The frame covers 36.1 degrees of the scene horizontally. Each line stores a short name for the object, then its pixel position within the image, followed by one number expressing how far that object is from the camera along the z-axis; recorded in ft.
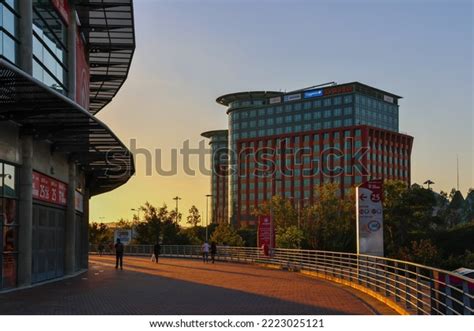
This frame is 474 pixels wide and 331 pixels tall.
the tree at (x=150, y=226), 253.85
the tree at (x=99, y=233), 324.25
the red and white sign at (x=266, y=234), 125.49
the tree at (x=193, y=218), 413.18
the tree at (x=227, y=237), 214.69
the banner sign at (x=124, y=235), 245.04
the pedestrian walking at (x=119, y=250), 110.42
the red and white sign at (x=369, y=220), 70.54
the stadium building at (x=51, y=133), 62.12
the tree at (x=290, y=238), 137.69
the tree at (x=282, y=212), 194.29
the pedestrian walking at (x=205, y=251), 140.05
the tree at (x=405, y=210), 254.88
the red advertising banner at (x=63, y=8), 78.54
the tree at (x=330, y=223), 177.06
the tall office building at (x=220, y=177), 610.24
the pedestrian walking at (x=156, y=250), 139.13
